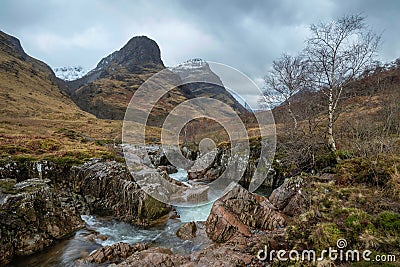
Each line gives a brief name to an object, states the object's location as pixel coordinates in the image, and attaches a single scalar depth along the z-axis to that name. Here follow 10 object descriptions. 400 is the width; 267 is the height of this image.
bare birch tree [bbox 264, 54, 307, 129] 20.66
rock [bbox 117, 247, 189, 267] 7.45
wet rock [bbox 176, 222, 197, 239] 10.69
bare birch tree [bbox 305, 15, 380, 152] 13.14
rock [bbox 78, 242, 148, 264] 8.24
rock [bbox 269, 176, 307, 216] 11.45
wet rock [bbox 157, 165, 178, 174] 26.90
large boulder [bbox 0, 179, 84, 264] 8.84
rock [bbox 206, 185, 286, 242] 9.97
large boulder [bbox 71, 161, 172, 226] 12.90
